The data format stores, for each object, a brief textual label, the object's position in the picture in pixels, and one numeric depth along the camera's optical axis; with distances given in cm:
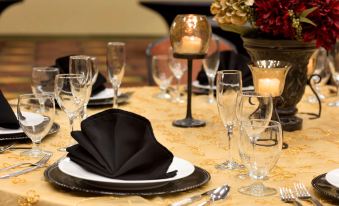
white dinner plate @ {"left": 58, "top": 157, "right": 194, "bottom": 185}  164
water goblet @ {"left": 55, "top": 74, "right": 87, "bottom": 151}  204
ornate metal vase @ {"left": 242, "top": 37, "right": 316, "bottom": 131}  234
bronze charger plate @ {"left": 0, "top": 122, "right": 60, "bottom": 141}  208
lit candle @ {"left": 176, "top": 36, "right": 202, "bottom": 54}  241
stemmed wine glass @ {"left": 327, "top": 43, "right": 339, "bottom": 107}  276
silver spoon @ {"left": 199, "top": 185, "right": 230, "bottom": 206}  163
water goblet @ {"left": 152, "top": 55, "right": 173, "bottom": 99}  284
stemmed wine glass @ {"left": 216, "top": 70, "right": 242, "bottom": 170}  194
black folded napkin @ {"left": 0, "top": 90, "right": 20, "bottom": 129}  212
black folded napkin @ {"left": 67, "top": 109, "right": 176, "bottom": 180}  168
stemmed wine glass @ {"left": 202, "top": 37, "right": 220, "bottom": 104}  275
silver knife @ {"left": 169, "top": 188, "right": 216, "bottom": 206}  157
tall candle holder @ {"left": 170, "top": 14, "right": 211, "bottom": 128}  240
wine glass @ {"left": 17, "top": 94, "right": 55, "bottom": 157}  190
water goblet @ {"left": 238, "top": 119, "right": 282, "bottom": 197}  158
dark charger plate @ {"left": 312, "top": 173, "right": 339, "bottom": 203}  160
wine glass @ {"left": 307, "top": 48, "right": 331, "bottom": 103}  297
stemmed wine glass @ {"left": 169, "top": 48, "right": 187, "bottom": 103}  282
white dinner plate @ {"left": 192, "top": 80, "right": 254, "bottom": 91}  279
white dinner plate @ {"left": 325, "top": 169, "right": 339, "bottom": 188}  166
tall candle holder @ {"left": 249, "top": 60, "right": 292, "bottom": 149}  206
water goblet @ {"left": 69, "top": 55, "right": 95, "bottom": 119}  226
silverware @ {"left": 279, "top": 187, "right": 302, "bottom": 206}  161
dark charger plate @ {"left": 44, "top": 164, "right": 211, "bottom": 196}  163
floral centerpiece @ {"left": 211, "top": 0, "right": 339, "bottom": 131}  222
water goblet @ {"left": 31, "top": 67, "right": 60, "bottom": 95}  247
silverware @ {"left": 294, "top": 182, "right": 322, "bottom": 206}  159
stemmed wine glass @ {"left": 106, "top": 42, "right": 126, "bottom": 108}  259
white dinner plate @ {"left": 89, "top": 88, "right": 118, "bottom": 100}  269
